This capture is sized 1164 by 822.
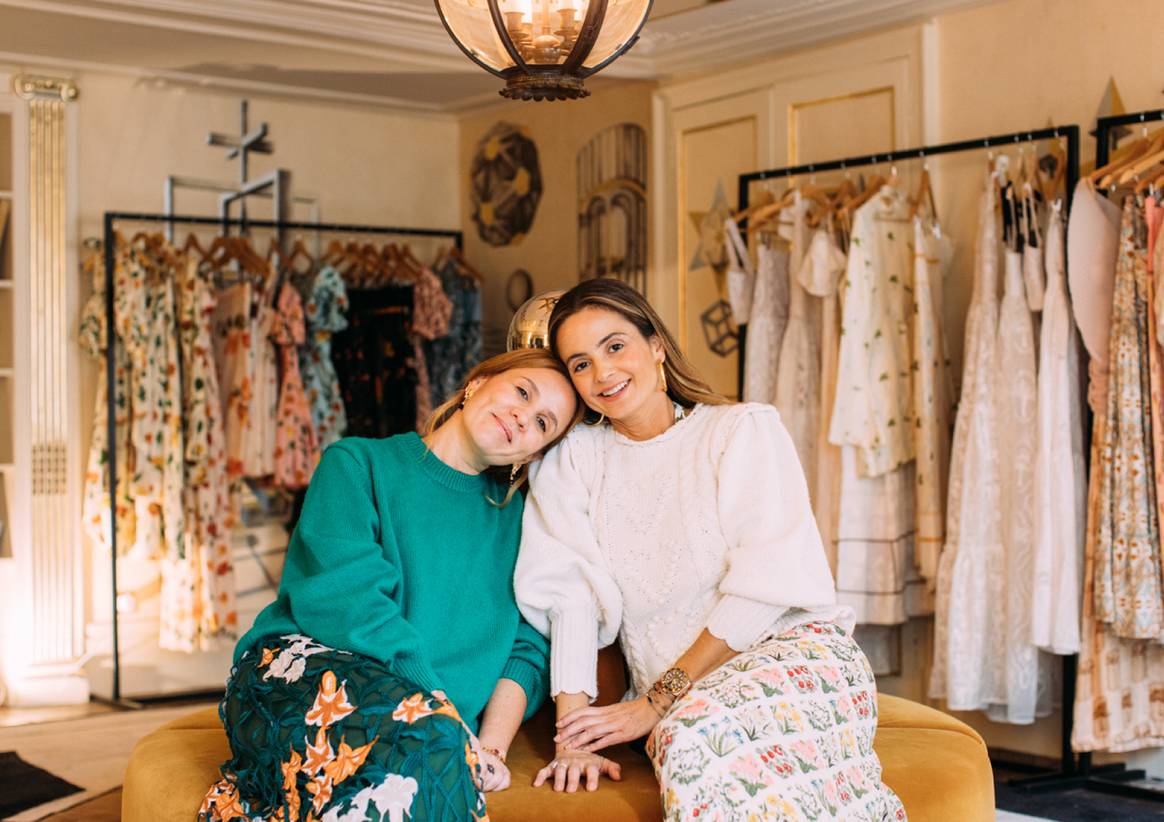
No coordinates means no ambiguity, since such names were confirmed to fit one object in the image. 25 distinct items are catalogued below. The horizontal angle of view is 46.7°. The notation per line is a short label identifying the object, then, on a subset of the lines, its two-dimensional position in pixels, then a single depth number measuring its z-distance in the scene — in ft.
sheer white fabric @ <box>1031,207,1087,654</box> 12.29
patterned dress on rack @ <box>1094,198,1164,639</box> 11.69
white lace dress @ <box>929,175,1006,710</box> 12.90
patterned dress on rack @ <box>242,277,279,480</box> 17.70
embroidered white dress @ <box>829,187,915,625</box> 13.66
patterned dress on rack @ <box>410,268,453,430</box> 19.01
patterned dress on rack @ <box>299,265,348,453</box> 18.30
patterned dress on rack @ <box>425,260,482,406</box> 19.34
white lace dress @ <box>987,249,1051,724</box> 12.64
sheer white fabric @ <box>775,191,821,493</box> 14.61
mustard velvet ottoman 6.79
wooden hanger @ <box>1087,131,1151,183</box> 11.98
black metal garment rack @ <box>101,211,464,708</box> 16.70
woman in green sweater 6.28
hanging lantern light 7.15
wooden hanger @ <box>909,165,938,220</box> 13.93
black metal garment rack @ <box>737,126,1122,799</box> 12.34
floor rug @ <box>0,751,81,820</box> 12.10
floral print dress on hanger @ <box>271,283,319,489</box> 17.87
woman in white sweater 7.07
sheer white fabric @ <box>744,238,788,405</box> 14.98
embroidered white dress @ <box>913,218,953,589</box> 13.43
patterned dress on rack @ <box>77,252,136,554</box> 17.26
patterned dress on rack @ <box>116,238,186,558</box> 17.03
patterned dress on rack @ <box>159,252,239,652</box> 17.26
